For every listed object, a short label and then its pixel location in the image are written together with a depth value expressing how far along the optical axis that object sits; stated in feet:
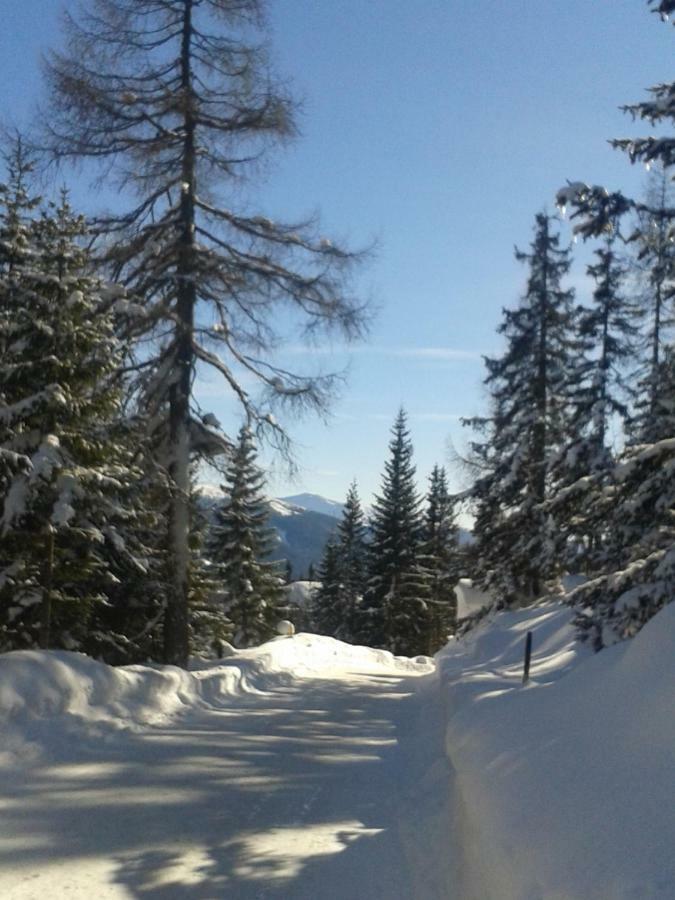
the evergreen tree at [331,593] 177.50
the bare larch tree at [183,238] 44.50
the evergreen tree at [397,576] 139.95
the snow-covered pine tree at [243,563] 122.62
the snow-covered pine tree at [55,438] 41.52
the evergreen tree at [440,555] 156.25
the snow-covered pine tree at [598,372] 65.05
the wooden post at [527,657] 38.08
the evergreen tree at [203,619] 68.23
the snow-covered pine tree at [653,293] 35.01
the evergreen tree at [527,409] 82.02
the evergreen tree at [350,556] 168.35
